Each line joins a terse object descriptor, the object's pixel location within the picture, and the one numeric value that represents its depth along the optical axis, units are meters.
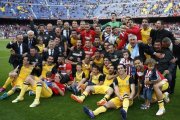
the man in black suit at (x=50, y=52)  7.57
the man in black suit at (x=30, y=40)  7.94
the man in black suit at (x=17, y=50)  7.69
